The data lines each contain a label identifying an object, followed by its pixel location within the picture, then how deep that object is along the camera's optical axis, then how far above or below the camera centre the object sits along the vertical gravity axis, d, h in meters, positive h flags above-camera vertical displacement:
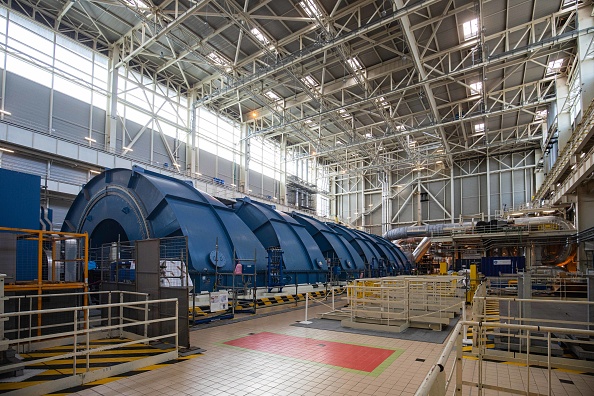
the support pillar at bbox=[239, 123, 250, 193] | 28.23 +5.37
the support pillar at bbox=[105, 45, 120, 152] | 19.06 +6.50
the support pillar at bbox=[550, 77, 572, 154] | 22.09 +7.03
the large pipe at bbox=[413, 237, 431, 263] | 33.00 -2.14
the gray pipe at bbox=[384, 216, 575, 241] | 25.80 -0.04
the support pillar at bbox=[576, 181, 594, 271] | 15.98 +0.85
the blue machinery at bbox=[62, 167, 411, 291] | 10.36 -0.03
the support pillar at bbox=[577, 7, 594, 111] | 17.86 +8.20
